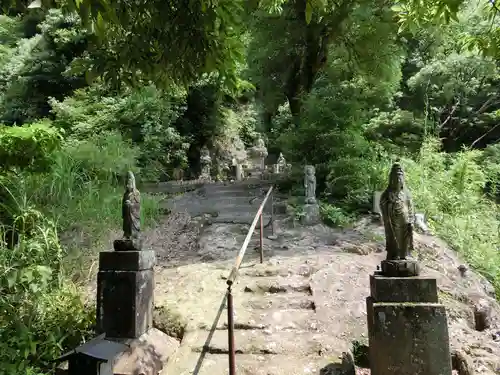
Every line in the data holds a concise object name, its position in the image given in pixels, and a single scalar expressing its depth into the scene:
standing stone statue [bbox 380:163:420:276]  2.96
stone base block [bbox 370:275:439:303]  2.85
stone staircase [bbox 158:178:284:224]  8.16
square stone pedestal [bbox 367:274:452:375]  2.77
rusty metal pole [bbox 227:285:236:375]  2.46
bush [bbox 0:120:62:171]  4.62
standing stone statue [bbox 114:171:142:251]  3.74
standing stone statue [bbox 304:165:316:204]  7.57
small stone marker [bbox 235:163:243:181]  15.64
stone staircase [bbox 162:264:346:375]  3.27
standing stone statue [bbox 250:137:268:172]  18.09
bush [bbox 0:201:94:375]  3.76
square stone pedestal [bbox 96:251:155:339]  3.58
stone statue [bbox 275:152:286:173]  15.75
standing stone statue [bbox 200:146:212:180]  14.81
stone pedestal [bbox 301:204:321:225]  7.40
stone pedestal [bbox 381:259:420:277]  2.94
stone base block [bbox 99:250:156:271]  3.66
